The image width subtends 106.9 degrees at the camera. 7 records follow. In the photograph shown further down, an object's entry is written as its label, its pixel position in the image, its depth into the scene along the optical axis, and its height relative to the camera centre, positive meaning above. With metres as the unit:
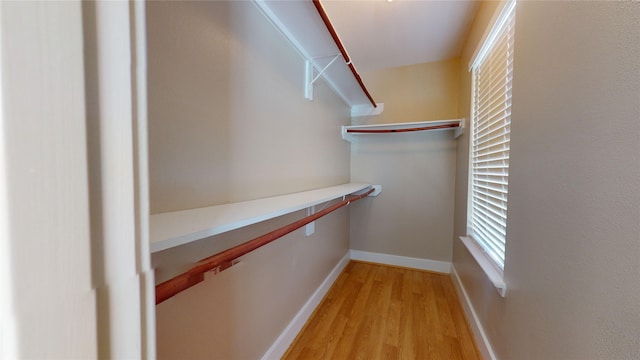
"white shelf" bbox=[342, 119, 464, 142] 2.16 +0.44
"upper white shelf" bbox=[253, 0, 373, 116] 1.08 +0.73
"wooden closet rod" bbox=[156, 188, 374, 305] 0.56 -0.27
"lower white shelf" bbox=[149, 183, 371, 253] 0.52 -0.14
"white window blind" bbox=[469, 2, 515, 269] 1.22 +0.20
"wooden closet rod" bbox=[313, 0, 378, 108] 1.02 +0.70
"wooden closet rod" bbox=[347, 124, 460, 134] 2.14 +0.40
